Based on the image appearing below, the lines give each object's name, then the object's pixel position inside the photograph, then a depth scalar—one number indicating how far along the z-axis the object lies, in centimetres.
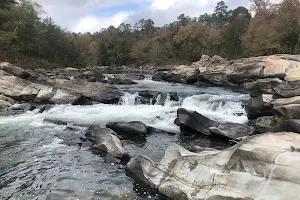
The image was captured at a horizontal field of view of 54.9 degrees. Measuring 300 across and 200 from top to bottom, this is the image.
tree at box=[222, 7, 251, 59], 5253
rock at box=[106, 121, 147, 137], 1254
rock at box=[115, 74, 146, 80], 3713
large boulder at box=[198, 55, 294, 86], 2406
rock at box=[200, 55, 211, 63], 4391
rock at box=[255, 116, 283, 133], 1103
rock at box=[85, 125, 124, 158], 994
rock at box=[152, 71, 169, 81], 3575
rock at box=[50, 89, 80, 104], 1998
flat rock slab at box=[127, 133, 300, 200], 531
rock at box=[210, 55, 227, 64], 3967
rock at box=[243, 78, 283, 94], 1845
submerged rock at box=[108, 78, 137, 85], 2895
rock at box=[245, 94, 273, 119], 1352
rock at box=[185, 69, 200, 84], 3153
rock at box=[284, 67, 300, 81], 1533
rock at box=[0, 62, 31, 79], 2441
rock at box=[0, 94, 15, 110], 1895
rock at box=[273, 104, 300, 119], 1054
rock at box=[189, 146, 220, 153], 856
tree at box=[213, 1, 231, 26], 9795
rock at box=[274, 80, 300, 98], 1243
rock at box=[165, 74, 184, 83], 3320
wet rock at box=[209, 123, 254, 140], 1142
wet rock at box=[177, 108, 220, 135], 1251
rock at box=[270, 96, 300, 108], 1109
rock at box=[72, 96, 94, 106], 1969
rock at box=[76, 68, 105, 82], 2883
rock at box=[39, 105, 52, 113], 1755
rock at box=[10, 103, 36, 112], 1795
